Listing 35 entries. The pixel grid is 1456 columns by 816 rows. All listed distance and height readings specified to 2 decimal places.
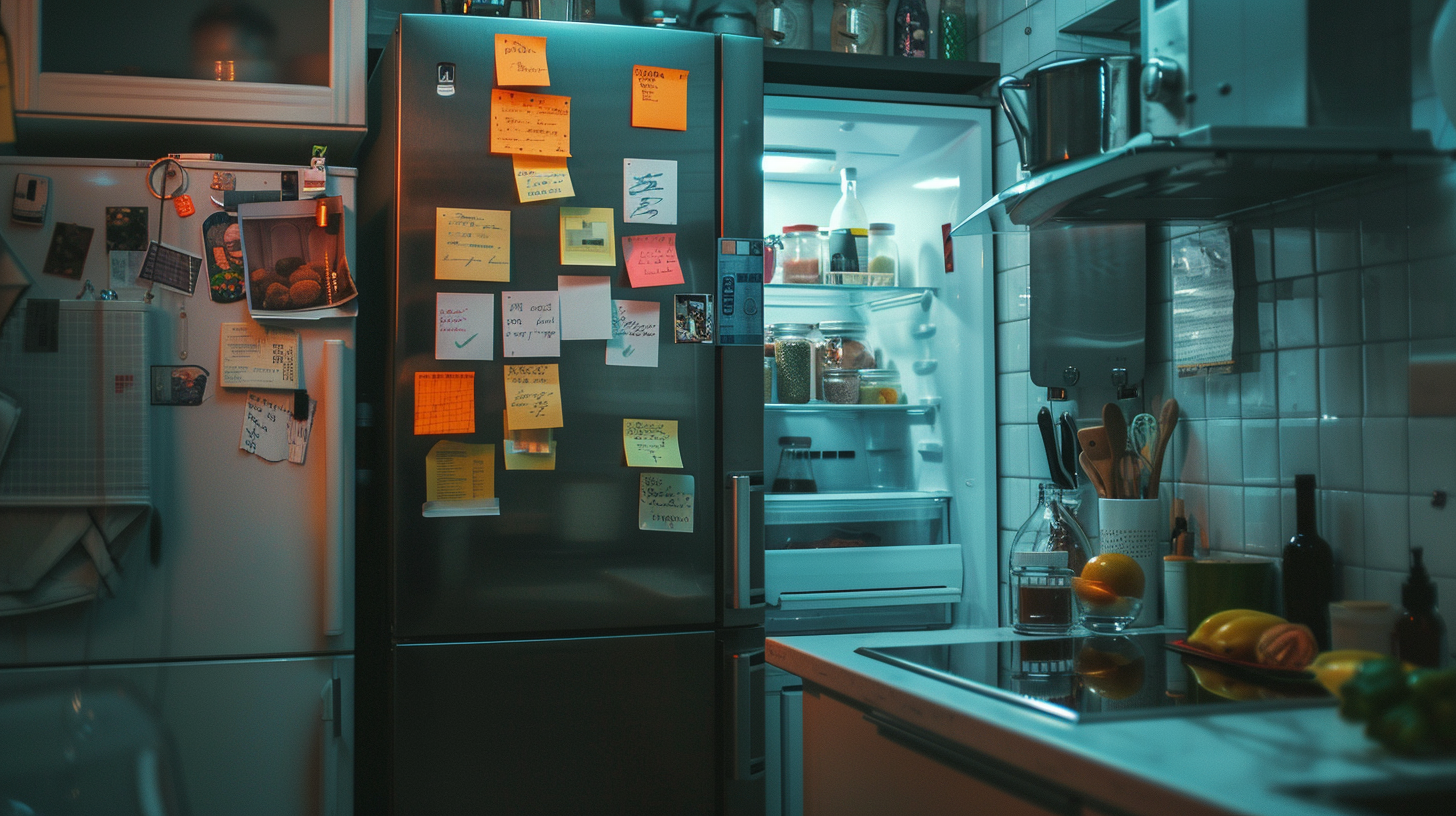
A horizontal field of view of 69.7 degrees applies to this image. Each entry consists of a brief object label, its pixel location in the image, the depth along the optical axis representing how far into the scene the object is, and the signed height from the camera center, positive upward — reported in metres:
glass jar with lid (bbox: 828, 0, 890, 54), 2.48 +0.95
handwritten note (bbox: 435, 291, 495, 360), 1.88 +0.18
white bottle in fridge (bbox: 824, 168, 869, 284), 2.57 +0.47
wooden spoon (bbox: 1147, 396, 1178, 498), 1.80 -0.01
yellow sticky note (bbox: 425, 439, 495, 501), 1.86 -0.08
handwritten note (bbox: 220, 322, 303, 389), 1.86 +0.13
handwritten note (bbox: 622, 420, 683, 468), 1.94 -0.03
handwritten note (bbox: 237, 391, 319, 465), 1.87 -0.01
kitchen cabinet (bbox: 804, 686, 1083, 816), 1.08 -0.41
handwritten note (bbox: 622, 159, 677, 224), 1.97 +0.45
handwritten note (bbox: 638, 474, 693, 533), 1.95 -0.14
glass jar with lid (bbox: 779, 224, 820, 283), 2.56 +0.43
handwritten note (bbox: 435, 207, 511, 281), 1.88 +0.33
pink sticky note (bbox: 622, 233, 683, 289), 1.96 +0.32
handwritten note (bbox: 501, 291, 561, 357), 1.90 +0.19
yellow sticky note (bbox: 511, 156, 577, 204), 1.92 +0.46
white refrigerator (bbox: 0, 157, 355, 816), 1.77 -0.21
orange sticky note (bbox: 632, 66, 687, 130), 1.98 +0.63
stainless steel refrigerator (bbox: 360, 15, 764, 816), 1.86 -0.18
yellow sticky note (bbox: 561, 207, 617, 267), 1.94 +0.36
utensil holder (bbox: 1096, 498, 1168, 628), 1.80 -0.19
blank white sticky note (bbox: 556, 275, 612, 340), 1.93 +0.22
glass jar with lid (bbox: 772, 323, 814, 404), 2.52 +0.14
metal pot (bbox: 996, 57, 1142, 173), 1.45 +0.45
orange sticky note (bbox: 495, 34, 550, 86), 1.91 +0.68
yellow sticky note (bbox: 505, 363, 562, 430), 1.90 +0.06
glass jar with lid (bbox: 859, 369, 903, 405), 2.58 +0.10
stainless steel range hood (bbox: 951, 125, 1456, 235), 1.25 +0.34
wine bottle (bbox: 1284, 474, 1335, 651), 1.50 -0.21
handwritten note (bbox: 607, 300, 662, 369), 1.95 +0.18
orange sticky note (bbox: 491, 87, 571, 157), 1.91 +0.56
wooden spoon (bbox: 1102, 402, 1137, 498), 1.86 -0.03
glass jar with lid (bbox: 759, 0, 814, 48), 2.49 +0.97
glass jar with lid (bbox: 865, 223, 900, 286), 2.60 +0.43
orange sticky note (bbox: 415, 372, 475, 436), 1.86 +0.05
